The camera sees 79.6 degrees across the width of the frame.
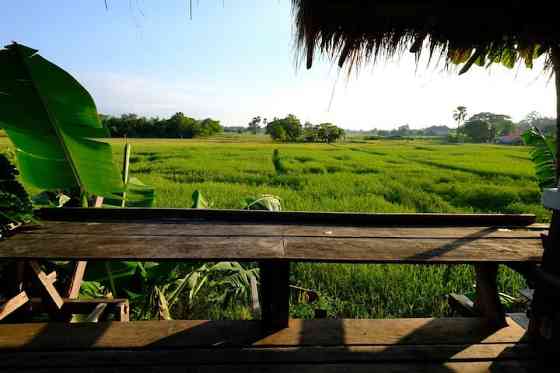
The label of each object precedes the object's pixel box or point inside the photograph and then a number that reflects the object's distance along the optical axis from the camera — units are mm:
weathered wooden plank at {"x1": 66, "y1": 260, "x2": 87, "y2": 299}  1625
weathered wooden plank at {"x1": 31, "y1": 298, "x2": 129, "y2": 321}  1541
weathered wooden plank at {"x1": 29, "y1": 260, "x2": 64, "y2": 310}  1373
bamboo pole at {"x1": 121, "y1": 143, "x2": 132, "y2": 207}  2180
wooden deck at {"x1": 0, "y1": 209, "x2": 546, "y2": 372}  1144
